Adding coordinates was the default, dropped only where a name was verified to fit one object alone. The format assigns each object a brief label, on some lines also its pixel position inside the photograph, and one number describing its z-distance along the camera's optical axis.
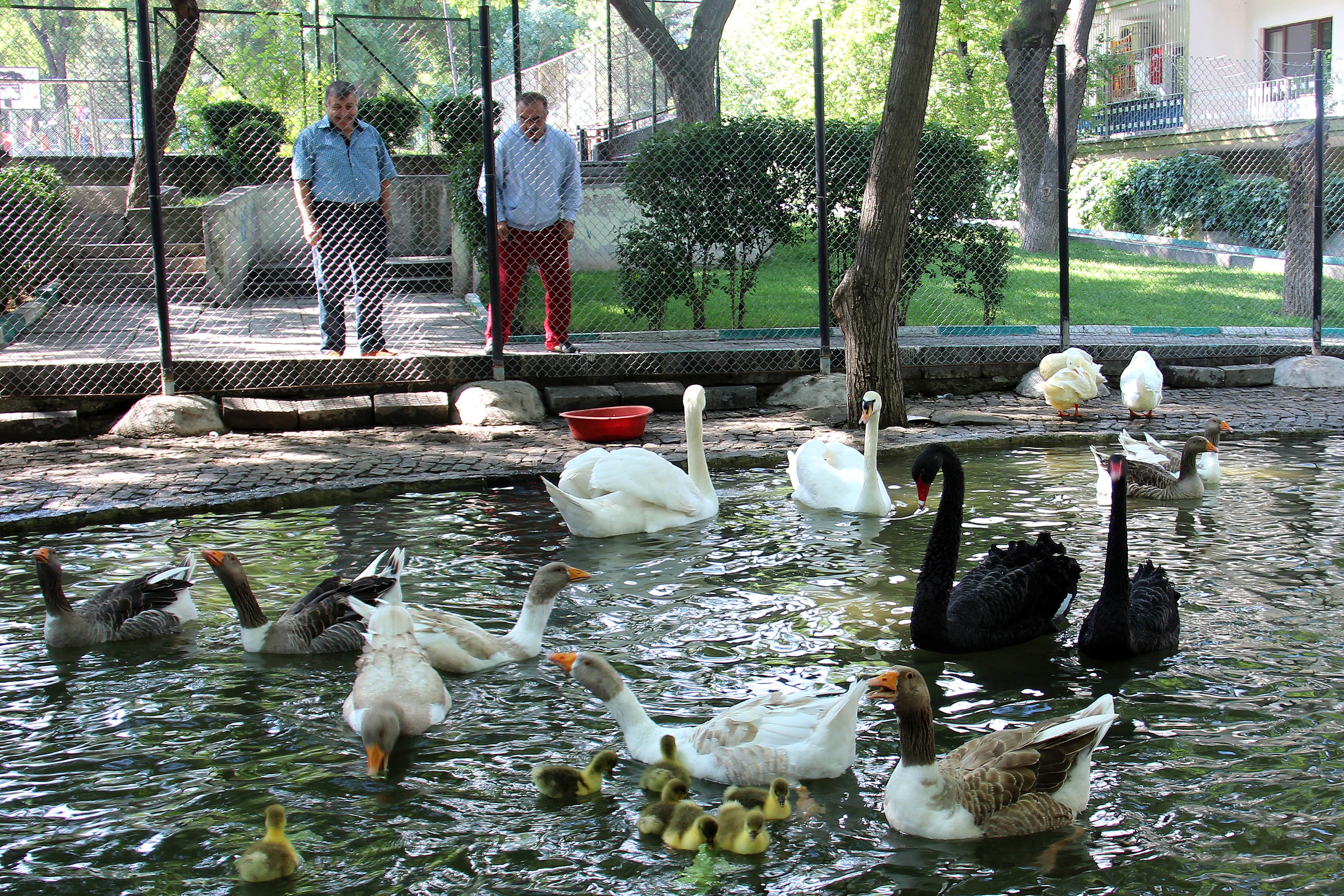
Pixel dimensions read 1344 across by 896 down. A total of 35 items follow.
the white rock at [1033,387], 12.24
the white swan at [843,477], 7.81
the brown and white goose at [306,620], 5.46
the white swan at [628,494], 7.48
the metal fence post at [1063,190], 12.14
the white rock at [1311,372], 12.71
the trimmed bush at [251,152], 20.73
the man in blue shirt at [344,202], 10.99
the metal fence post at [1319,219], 12.89
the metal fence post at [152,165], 10.03
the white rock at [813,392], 11.66
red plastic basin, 9.74
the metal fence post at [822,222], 11.30
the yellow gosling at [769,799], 3.86
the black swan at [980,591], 5.27
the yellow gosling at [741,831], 3.65
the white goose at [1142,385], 10.55
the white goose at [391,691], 4.26
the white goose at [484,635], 5.20
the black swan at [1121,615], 5.10
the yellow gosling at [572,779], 4.04
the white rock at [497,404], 10.88
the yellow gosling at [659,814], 3.82
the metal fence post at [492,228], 10.89
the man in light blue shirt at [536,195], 11.39
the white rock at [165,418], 10.28
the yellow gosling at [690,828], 3.67
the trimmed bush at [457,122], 18.31
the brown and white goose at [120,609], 5.55
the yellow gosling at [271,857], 3.52
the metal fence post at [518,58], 11.23
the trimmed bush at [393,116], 21.22
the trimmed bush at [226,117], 21.72
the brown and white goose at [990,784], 3.77
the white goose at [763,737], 4.11
